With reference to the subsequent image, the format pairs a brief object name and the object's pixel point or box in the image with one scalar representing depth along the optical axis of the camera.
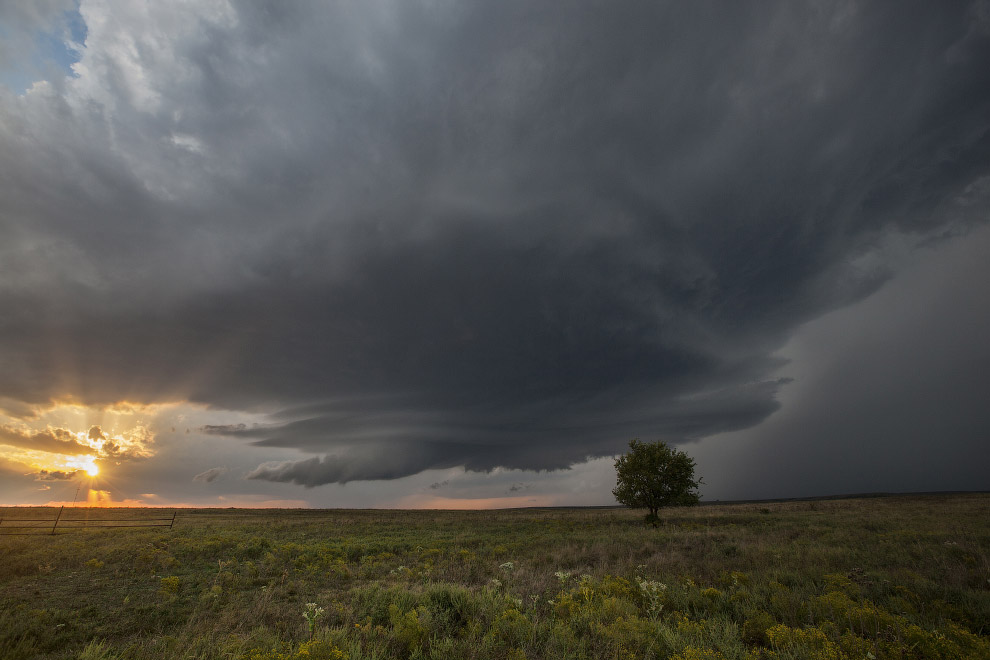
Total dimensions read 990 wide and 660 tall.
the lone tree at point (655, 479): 37.44
